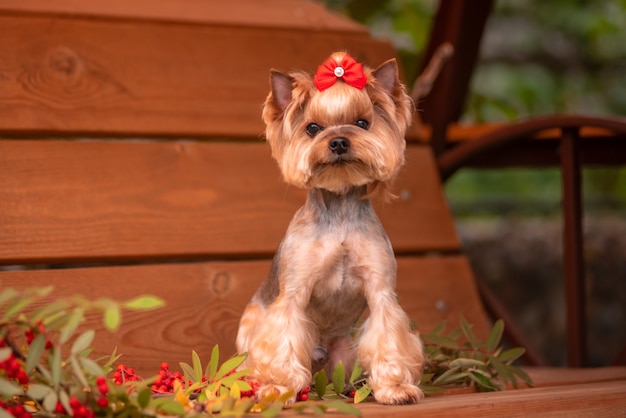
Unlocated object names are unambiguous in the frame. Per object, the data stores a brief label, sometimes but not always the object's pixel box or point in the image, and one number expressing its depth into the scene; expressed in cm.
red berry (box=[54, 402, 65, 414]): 137
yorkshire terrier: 150
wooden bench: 177
